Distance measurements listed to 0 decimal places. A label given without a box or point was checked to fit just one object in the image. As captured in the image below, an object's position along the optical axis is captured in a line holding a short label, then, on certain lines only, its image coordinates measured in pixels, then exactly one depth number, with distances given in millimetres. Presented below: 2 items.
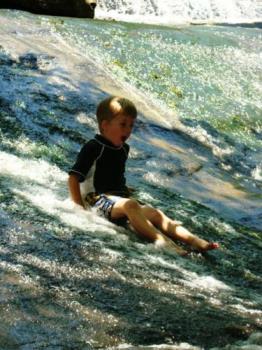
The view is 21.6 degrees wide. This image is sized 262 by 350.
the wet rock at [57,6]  14375
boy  5539
